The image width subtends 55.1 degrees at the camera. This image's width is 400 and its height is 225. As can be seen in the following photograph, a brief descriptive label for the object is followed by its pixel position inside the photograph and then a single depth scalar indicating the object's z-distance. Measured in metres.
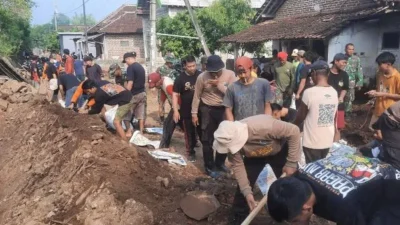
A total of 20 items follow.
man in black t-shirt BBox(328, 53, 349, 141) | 5.36
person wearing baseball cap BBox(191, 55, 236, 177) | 5.04
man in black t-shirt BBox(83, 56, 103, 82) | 10.02
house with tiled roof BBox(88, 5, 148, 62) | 32.31
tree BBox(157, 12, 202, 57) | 17.97
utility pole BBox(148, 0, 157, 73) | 11.92
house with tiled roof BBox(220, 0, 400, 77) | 10.78
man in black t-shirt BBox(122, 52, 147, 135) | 6.99
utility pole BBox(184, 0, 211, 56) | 13.06
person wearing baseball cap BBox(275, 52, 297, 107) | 7.25
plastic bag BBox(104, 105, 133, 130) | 6.50
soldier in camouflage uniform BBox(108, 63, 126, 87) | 8.82
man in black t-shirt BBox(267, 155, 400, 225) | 1.93
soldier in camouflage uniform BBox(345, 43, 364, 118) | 7.17
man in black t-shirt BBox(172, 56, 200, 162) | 5.64
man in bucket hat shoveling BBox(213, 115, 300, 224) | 2.89
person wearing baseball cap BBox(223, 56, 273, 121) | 4.26
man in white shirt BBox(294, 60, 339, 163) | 3.85
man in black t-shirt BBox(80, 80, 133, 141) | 6.22
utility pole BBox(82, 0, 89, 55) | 28.92
